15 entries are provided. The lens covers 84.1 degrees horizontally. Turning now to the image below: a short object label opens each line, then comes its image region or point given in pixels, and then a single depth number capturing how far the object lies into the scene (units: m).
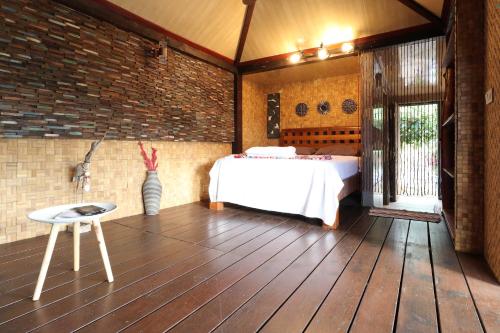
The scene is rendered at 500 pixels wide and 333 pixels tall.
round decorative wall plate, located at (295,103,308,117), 5.80
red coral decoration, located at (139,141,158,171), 3.56
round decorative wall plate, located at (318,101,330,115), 5.55
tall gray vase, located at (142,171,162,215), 3.52
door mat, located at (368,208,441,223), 3.24
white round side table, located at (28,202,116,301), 1.49
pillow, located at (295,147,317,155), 5.17
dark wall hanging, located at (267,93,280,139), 6.13
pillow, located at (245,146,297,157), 3.58
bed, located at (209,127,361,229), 2.96
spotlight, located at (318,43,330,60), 4.17
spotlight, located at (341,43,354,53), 4.03
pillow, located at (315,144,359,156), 4.79
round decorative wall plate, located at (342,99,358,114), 5.28
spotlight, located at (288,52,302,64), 4.47
